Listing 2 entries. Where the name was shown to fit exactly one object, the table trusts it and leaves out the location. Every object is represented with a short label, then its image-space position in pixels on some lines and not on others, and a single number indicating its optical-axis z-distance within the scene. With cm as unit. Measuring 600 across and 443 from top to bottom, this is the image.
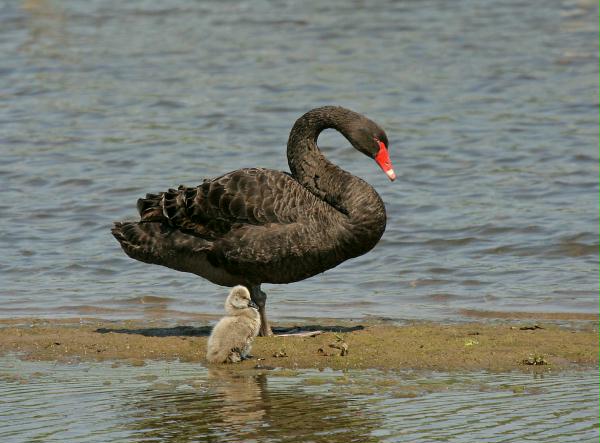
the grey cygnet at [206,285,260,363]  1492
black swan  1628
